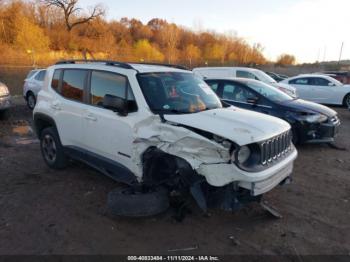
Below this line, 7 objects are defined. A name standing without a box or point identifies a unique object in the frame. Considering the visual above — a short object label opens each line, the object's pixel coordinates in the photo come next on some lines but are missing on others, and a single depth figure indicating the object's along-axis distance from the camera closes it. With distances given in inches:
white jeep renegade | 136.9
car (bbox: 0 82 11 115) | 374.6
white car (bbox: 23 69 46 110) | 498.0
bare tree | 2532.0
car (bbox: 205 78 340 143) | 285.9
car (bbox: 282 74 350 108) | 582.2
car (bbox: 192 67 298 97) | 572.7
